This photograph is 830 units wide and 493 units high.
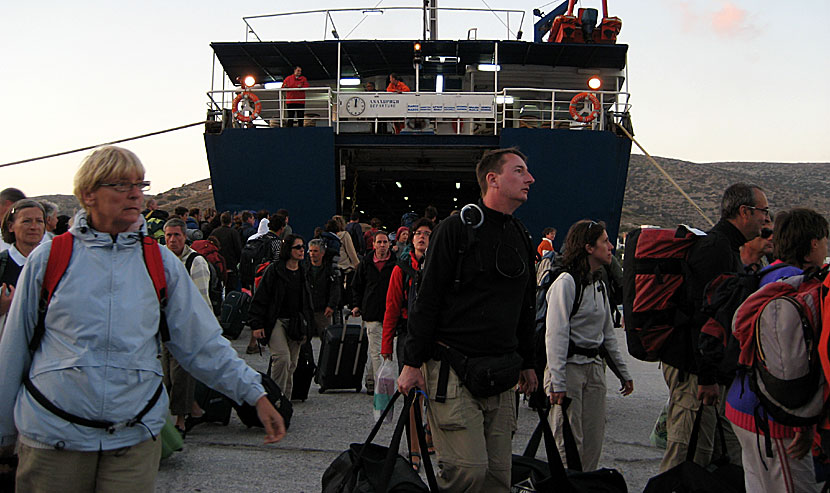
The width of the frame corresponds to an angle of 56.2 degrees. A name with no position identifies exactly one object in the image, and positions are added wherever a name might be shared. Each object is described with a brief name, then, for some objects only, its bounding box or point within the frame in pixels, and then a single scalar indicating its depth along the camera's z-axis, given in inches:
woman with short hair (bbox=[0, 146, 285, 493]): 100.0
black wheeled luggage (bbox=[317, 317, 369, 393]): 332.5
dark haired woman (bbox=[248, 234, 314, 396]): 296.4
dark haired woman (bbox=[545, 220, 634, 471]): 185.5
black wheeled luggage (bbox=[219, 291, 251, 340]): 443.5
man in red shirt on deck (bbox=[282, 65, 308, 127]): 690.3
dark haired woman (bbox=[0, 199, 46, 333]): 170.6
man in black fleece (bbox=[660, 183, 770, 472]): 167.5
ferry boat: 666.8
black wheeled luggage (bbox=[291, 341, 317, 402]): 315.3
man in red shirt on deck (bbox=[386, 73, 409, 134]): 711.1
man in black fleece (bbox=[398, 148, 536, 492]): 141.0
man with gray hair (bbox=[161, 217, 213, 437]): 245.8
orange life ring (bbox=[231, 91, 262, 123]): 681.0
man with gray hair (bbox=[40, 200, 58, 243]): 222.5
